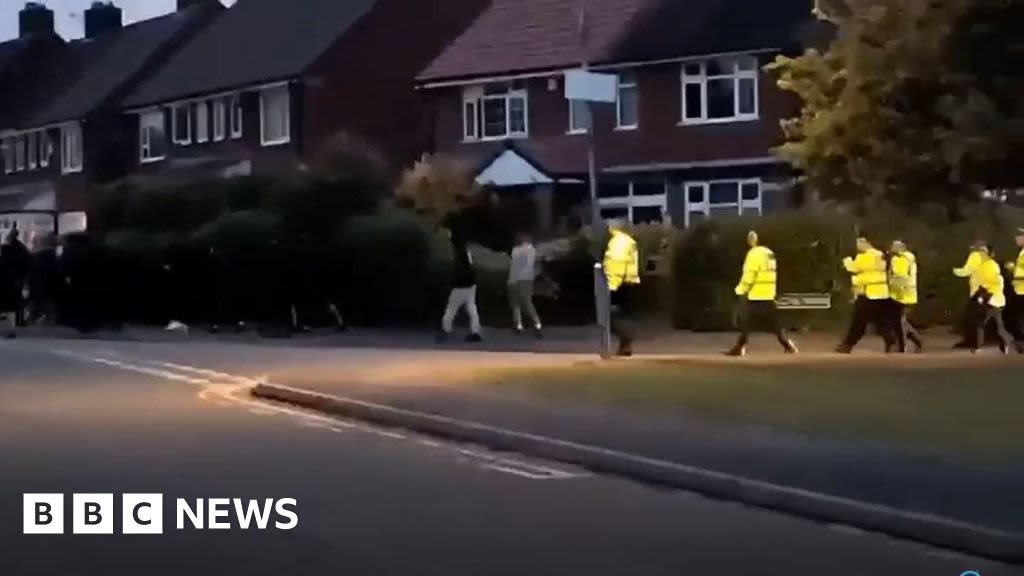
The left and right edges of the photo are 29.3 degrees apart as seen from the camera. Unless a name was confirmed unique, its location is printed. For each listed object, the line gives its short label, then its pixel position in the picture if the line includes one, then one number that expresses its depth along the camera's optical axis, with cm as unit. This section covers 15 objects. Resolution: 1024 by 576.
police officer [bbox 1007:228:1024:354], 2725
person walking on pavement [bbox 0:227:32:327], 3453
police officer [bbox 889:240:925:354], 2653
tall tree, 3247
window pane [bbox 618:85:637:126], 4759
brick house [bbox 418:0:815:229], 4516
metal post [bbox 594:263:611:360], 2431
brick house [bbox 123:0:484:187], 5419
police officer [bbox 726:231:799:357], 2561
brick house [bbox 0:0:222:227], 6550
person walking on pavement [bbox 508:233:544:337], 3167
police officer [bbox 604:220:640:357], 2386
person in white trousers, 3050
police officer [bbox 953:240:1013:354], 2695
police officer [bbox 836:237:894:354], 2631
